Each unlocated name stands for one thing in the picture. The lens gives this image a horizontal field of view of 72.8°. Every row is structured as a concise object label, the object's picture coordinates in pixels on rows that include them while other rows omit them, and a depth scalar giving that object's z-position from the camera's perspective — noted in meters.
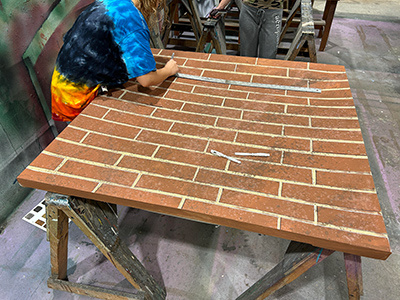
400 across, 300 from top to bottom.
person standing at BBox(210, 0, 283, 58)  2.66
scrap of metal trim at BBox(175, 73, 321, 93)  1.46
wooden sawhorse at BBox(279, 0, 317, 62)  2.34
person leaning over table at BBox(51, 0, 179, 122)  1.36
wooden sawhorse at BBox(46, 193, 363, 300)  1.17
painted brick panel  0.91
